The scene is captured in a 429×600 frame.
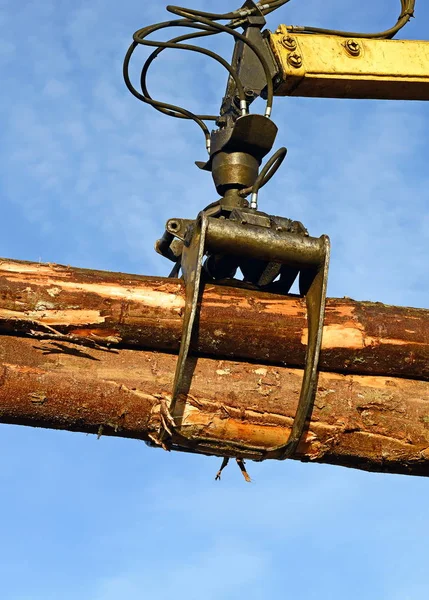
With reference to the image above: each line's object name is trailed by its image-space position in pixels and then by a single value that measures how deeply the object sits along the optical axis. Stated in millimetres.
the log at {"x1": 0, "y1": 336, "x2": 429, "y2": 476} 3420
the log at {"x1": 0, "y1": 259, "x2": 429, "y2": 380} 3455
